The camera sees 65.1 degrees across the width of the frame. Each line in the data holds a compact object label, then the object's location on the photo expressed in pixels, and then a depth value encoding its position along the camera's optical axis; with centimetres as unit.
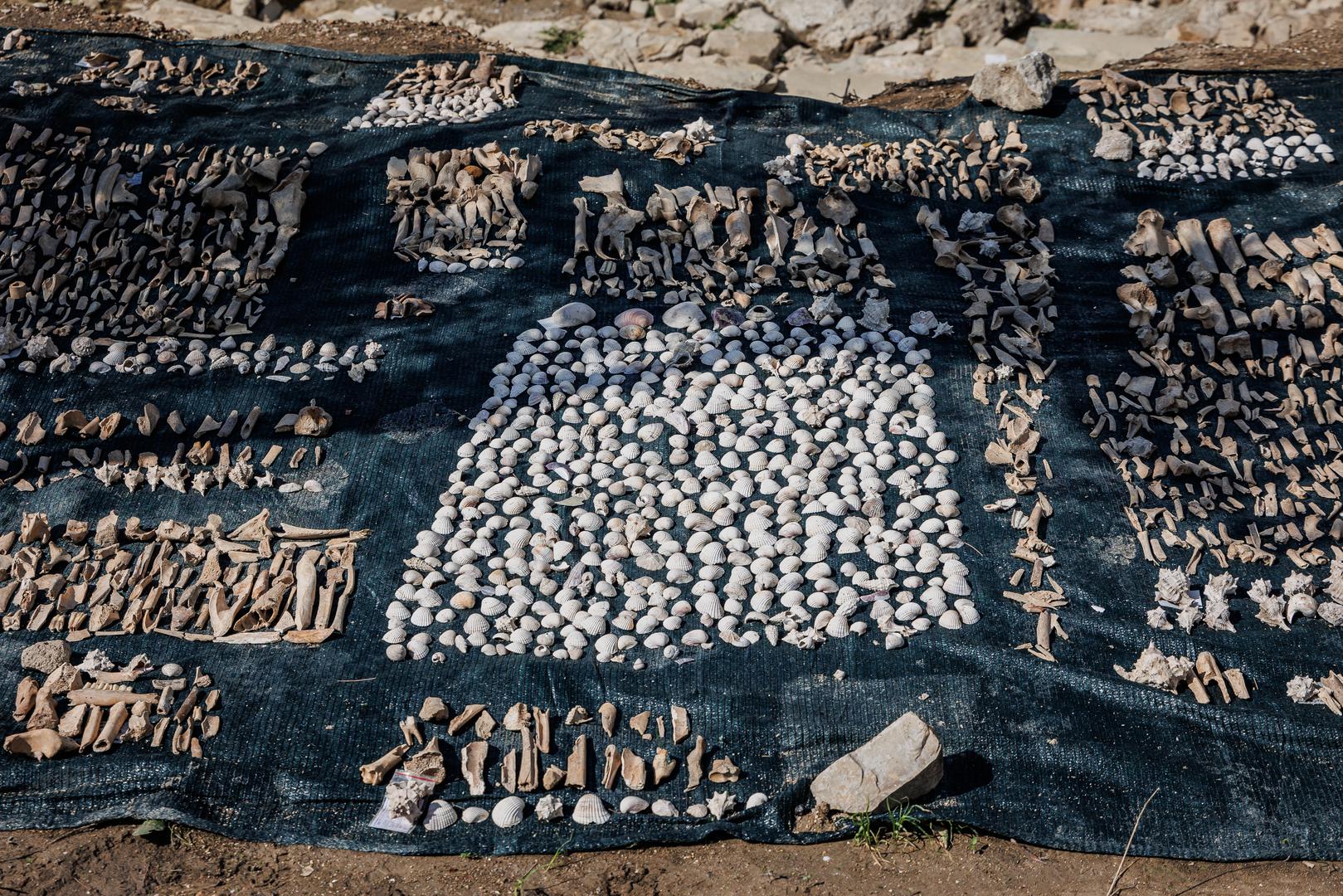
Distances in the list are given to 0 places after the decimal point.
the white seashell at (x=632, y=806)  297
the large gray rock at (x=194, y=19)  748
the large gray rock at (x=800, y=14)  774
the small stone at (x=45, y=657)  334
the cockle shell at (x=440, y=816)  296
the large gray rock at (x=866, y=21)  769
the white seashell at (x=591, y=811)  296
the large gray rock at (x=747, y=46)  740
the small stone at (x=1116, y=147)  534
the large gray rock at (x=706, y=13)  786
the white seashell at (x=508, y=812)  295
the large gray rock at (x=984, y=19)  772
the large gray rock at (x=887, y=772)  288
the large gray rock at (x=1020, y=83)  547
